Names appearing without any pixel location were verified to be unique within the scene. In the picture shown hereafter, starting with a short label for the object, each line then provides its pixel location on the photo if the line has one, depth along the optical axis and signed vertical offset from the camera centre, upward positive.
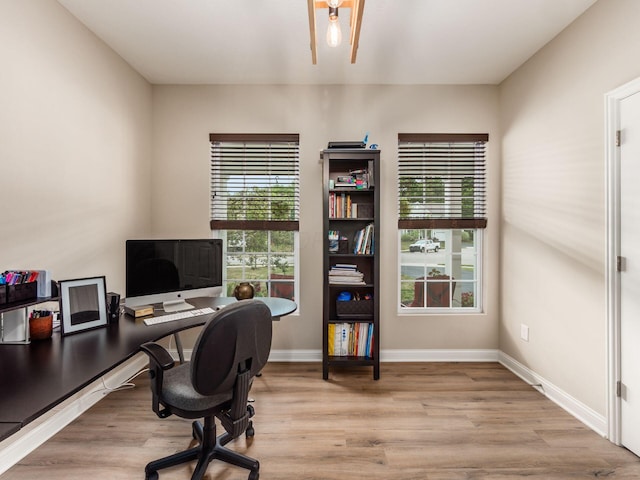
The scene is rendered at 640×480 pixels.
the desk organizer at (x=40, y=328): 1.65 -0.47
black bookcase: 2.80 -0.23
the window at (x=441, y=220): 3.17 +0.17
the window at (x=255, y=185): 3.17 +0.53
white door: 1.85 -0.22
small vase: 2.85 -0.48
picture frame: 1.76 -0.38
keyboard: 2.01 -0.51
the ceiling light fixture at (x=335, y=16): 1.53 +1.10
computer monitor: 2.19 -0.24
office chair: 1.42 -0.67
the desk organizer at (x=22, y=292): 1.59 -0.27
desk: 1.05 -0.54
